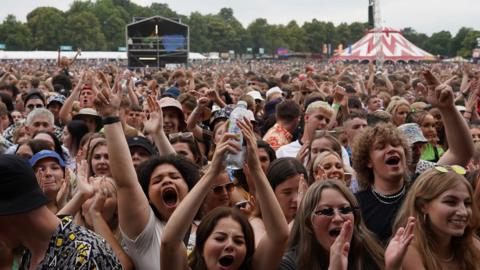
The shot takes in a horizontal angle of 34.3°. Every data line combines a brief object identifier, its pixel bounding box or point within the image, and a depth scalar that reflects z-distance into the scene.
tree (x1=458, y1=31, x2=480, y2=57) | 90.38
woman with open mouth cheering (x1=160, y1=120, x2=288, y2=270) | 3.97
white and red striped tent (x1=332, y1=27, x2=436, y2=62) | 42.20
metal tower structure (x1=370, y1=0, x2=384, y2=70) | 27.53
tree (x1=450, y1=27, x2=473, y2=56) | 102.56
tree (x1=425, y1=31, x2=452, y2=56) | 107.19
